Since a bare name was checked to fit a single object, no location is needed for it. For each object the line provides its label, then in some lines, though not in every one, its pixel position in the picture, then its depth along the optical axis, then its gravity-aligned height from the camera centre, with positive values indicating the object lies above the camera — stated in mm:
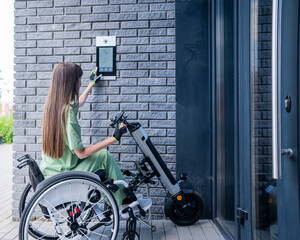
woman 1879 -79
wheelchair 1703 -485
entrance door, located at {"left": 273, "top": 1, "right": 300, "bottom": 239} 1223 +13
